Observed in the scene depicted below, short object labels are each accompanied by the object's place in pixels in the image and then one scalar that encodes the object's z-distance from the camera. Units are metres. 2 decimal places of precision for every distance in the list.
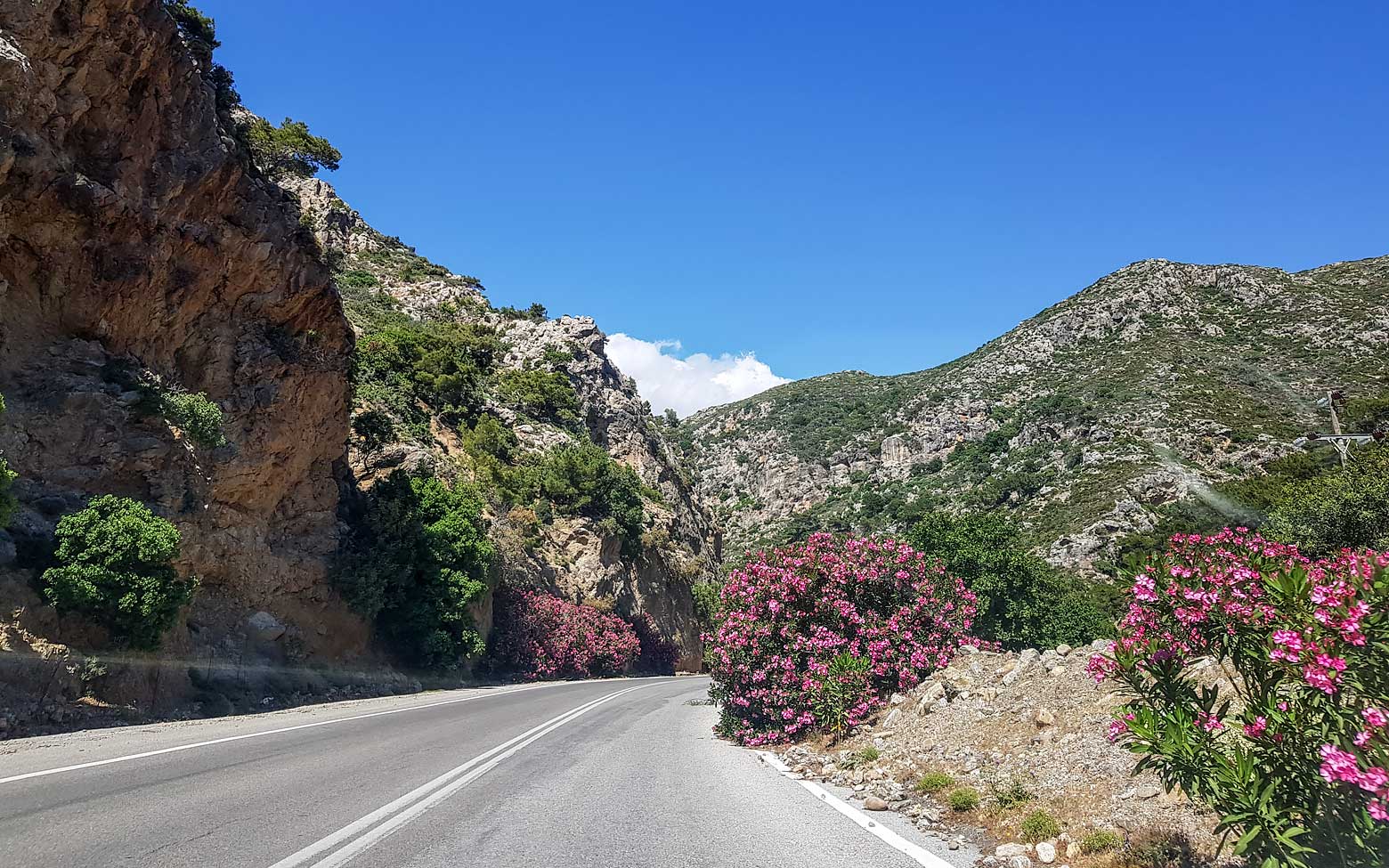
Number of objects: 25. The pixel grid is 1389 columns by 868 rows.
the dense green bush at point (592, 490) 44.03
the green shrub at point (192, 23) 22.40
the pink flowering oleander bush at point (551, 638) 32.28
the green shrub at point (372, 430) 30.05
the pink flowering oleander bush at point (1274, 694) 3.46
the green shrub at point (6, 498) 10.61
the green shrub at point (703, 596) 54.67
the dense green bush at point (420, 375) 38.34
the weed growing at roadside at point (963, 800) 6.70
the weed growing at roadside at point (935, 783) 7.44
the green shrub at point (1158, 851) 4.85
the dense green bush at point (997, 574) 27.69
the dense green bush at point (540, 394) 54.47
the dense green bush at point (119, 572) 12.53
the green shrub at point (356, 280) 63.57
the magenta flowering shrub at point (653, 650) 46.72
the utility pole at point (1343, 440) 27.69
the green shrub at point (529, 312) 73.69
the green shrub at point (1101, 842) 5.20
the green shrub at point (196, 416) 17.00
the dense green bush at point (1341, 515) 23.14
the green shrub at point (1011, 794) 6.53
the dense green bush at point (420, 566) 24.69
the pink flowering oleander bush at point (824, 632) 11.55
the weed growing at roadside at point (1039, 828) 5.68
